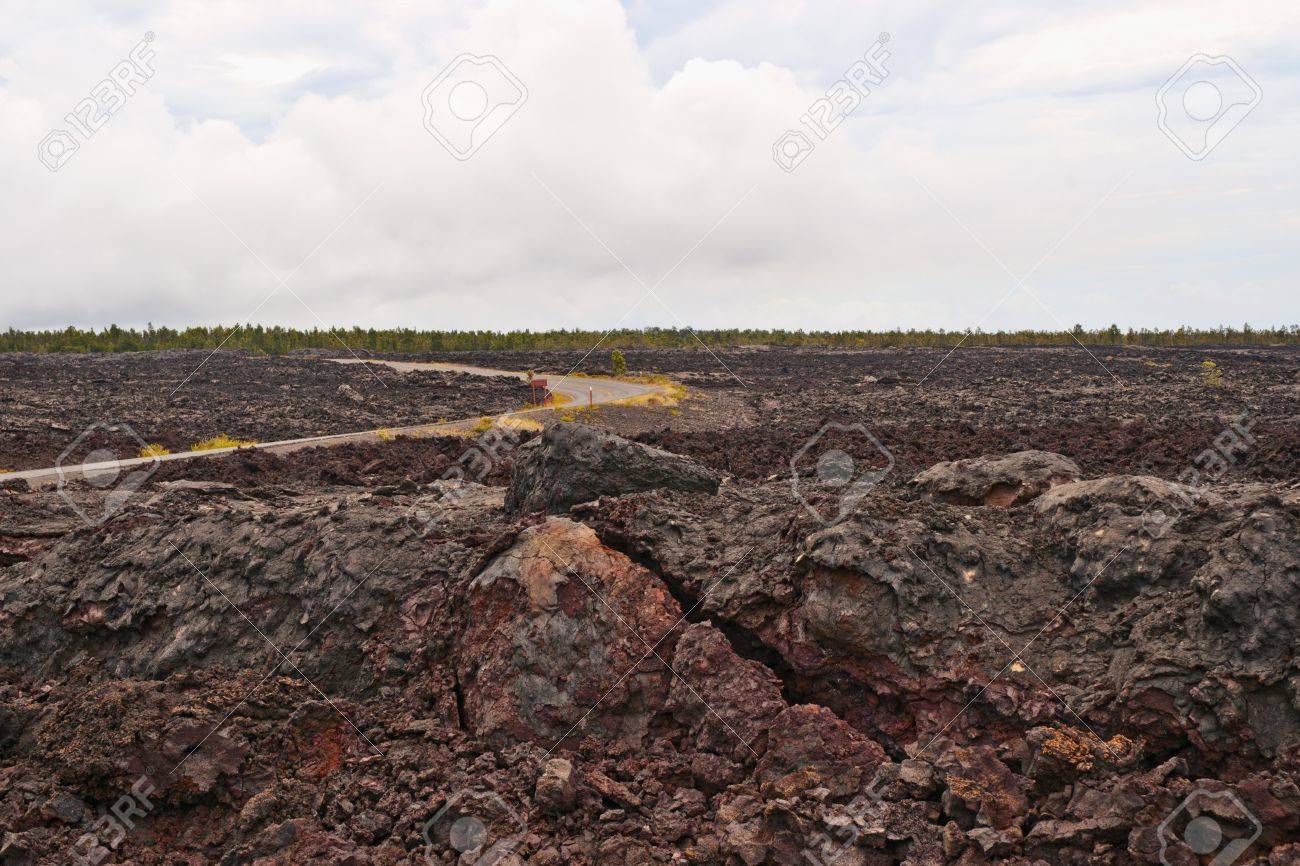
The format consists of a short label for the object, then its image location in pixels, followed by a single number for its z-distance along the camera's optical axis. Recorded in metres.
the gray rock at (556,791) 7.79
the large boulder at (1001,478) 12.90
